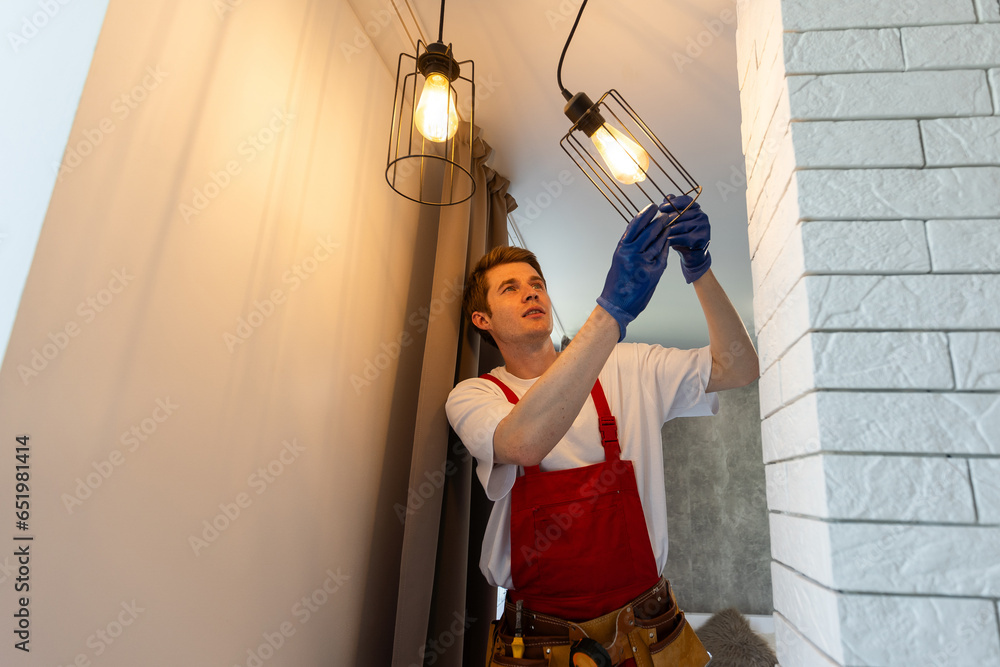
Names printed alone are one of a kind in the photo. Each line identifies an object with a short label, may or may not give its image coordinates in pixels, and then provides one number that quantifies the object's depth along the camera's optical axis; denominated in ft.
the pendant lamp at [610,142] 3.66
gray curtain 4.55
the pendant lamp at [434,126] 3.68
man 3.59
